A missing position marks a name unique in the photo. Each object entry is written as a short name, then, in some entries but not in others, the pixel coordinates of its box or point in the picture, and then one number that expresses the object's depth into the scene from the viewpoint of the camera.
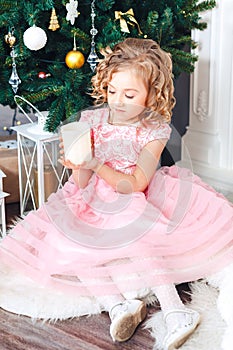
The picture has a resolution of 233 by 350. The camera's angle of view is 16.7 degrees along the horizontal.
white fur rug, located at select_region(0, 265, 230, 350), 2.33
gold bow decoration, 2.80
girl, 2.47
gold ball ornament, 2.77
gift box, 3.15
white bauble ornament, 2.68
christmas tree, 2.72
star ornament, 2.70
